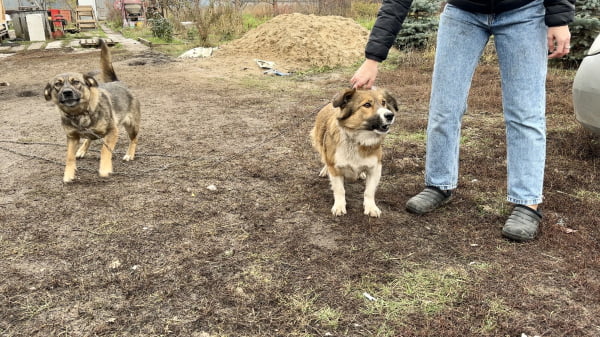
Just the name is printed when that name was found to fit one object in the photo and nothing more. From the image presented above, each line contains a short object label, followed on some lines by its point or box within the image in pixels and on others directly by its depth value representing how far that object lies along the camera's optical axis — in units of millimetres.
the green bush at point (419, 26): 12836
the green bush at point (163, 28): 17797
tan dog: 3330
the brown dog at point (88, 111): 4238
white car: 3764
